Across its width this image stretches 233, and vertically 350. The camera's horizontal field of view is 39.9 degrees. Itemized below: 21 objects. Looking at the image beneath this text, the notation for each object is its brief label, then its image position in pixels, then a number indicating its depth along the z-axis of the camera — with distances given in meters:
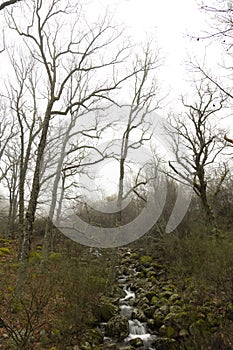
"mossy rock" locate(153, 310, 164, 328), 9.54
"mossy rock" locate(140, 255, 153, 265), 16.26
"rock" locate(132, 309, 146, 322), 10.09
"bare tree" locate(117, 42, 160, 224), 15.93
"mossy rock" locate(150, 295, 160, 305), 10.89
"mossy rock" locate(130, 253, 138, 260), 17.77
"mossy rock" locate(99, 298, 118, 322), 9.71
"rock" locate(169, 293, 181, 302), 10.58
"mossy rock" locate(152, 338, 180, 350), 8.02
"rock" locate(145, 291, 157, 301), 11.59
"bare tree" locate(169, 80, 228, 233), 15.10
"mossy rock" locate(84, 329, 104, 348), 8.16
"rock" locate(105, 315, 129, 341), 9.01
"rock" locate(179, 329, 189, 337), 8.23
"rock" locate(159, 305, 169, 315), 9.95
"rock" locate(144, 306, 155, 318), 10.24
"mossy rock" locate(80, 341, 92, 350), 7.64
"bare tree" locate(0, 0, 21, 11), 5.65
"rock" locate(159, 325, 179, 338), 8.63
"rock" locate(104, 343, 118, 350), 8.24
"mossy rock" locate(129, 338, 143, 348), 8.58
